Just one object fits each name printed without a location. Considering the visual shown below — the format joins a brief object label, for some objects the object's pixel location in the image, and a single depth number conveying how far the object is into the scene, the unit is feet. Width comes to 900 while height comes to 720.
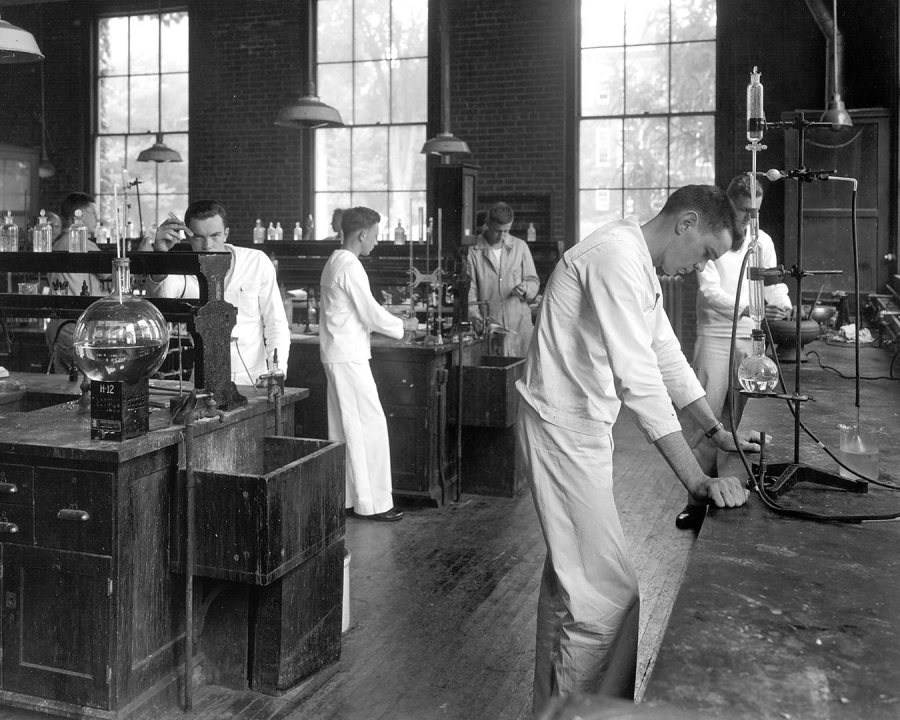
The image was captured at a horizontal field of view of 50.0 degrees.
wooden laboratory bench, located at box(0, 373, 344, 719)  8.62
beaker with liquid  8.07
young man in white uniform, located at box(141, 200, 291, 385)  13.96
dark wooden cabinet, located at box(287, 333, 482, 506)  17.24
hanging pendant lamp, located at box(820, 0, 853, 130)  23.48
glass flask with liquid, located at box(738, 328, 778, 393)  7.75
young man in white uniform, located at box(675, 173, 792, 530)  14.49
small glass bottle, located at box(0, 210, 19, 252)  16.74
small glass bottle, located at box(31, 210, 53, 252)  16.96
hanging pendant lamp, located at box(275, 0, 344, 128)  23.32
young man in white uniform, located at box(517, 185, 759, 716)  8.05
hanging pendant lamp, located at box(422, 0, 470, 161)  27.37
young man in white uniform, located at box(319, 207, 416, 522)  16.15
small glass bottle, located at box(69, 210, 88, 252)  16.33
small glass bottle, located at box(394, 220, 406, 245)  32.24
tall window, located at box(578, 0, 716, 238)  31.45
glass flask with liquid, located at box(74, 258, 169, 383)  8.66
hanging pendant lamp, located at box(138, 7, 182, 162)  32.17
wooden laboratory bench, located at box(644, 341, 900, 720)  4.31
